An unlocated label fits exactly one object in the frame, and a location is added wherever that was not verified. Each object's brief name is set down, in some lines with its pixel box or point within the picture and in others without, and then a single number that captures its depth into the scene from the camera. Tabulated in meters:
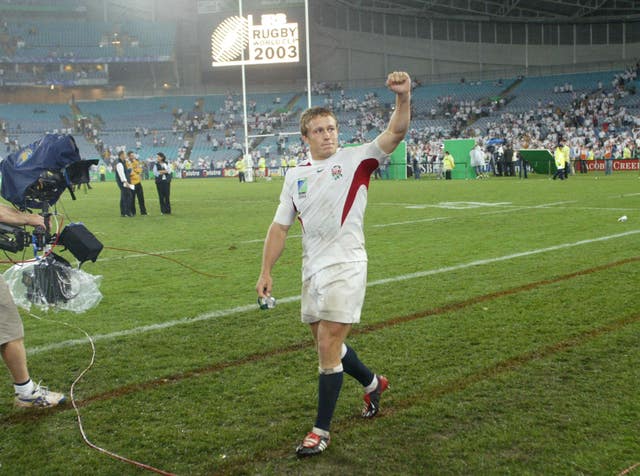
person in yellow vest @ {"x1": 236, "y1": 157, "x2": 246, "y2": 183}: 40.36
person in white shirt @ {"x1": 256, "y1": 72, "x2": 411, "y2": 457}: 3.76
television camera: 4.42
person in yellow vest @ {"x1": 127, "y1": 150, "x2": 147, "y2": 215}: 18.84
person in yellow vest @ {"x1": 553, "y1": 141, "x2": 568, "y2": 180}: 30.33
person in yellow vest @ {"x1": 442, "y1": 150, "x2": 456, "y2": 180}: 35.28
